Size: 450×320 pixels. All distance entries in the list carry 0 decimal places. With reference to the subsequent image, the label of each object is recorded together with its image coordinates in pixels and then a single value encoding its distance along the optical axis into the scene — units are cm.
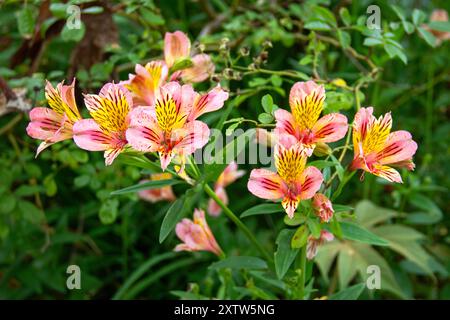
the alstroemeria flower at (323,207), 75
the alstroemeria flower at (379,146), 76
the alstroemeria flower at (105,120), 75
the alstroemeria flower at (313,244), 84
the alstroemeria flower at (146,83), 87
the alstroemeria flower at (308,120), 77
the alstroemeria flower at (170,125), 73
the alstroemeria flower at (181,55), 95
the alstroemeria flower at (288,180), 74
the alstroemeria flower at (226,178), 121
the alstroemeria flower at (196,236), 99
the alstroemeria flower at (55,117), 78
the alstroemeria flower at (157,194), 123
